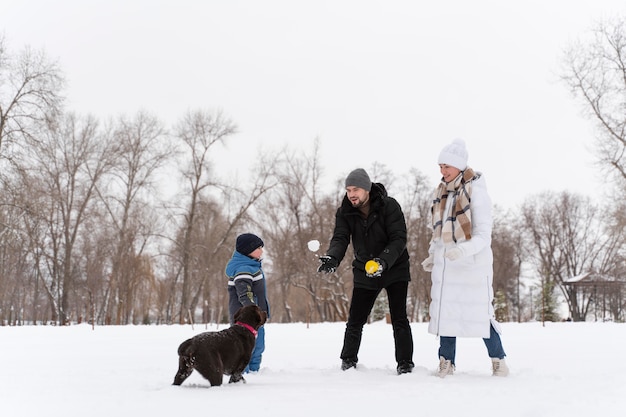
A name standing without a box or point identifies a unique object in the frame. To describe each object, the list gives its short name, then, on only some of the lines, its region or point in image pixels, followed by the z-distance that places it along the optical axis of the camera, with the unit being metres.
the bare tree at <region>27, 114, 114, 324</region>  32.88
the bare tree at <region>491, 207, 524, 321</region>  48.25
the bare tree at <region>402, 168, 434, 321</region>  39.41
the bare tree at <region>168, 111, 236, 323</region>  33.62
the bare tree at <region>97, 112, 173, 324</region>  34.09
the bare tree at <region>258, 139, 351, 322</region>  37.34
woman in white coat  5.19
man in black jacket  5.57
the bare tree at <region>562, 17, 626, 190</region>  26.31
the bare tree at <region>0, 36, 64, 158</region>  24.17
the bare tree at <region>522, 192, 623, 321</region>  52.94
